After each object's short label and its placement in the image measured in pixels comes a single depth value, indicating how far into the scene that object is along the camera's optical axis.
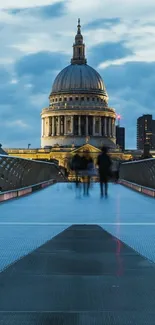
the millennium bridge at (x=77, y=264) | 5.50
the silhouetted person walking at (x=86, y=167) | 28.71
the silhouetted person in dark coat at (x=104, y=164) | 25.02
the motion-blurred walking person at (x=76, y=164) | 28.96
